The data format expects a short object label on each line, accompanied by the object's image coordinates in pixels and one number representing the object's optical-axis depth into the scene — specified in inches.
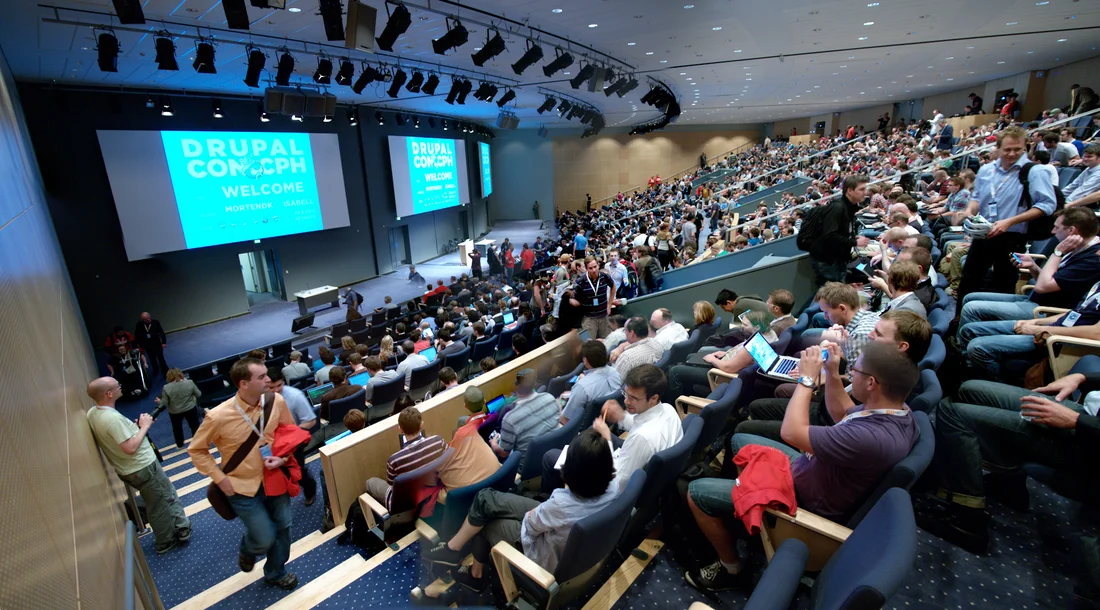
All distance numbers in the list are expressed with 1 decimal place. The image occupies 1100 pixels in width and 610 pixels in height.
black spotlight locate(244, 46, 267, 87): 283.0
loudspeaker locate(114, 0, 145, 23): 178.4
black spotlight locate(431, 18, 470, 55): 254.1
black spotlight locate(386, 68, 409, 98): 337.0
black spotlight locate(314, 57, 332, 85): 308.7
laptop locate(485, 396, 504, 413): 157.6
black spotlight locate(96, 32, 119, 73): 239.6
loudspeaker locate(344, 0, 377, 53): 208.5
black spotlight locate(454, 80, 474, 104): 401.4
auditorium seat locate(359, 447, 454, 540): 106.1
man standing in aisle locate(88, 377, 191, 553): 127.2
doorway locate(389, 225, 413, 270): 677.9
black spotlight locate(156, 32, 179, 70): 254.2
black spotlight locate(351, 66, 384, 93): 338.6
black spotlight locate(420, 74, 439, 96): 341.8
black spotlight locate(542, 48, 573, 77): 342.0
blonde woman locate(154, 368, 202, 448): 215.3
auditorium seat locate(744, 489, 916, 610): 49.3
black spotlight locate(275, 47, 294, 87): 289.7
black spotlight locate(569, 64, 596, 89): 384.8
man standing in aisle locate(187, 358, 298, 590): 105.1
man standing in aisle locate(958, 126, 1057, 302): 145.1
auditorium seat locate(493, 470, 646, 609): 76.0
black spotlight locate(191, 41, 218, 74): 259.4
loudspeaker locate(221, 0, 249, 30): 185.3
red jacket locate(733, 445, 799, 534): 78.2
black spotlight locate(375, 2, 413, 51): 222.4
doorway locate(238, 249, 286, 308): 539.2
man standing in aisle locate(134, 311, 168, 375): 359.3
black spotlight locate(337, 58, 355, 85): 329.4
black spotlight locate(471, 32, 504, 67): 278.7
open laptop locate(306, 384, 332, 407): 223.9
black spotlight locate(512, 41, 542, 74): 302.2
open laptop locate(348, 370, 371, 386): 220.2
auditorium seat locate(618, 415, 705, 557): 88.8
